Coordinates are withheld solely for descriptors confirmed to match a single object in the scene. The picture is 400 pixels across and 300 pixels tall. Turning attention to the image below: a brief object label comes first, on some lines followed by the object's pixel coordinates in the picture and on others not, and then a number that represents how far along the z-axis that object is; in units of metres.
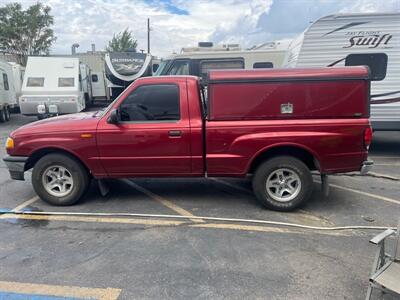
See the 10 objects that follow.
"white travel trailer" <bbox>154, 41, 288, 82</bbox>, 10.45
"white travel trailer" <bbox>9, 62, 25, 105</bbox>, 18.97
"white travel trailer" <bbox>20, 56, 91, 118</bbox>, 14.24
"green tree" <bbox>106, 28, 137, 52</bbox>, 42.81
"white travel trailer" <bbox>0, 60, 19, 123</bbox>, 16.55
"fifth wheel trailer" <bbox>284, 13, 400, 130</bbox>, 8.10
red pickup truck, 4.83
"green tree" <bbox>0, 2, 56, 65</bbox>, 29.17
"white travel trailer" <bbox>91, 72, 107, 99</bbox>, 22.86
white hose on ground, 4.51
